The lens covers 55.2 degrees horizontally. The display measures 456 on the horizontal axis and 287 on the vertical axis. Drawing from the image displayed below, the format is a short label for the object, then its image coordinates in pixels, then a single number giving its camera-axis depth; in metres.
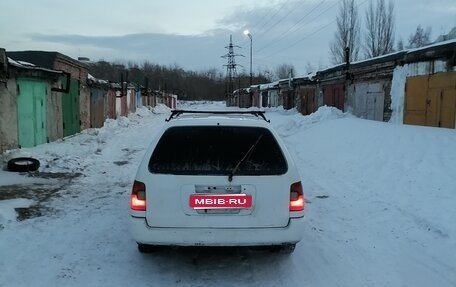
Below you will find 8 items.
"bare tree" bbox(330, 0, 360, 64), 45.14
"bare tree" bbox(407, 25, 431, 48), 53.37
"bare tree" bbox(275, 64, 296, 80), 97.81
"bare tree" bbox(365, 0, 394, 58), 44.91
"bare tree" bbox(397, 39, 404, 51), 47.77
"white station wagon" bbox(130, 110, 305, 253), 4.07
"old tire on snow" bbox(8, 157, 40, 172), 10.06
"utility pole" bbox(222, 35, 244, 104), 80.25
